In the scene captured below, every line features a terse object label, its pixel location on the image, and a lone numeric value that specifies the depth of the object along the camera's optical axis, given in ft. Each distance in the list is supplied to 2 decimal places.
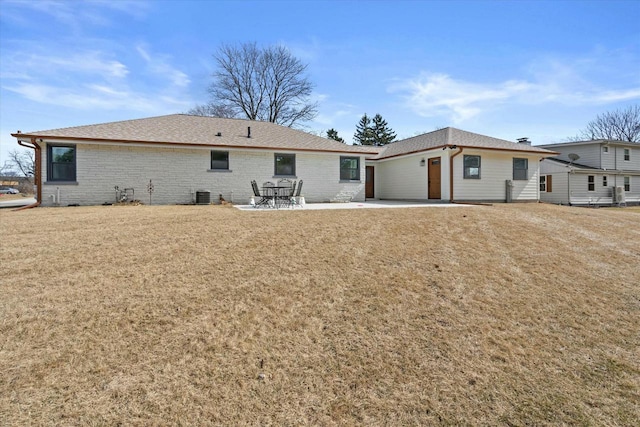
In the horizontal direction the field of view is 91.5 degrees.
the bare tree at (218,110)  106.93
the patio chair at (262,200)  37.24
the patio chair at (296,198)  39.30
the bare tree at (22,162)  152.87
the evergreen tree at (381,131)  154.92
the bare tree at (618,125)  129.59
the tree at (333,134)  137.69
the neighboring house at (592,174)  70.59
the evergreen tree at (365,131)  155.52
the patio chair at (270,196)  37.90
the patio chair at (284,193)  39.14
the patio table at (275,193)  37.84
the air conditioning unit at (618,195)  73.56
